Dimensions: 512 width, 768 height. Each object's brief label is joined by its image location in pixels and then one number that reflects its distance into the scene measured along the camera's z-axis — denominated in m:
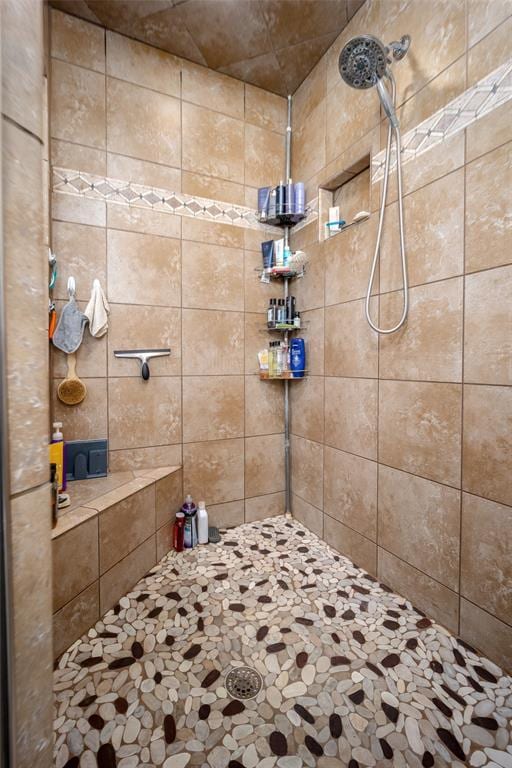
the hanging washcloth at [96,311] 1.67
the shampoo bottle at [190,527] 1.83
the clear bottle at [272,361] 2.05
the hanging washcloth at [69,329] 1.62
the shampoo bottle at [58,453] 1.50
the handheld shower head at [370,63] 1.21
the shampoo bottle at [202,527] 1.88
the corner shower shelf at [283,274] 2.03
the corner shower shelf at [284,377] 2.00
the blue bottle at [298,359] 2.00
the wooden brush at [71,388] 1.66
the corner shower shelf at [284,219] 1.99
